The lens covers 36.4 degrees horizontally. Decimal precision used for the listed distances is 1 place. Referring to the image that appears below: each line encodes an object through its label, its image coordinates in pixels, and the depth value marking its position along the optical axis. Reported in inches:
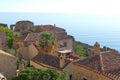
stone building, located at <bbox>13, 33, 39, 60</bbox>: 927.2
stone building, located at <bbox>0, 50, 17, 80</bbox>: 692.9
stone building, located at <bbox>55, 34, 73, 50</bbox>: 1132.5
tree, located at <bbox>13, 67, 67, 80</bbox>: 557.2
